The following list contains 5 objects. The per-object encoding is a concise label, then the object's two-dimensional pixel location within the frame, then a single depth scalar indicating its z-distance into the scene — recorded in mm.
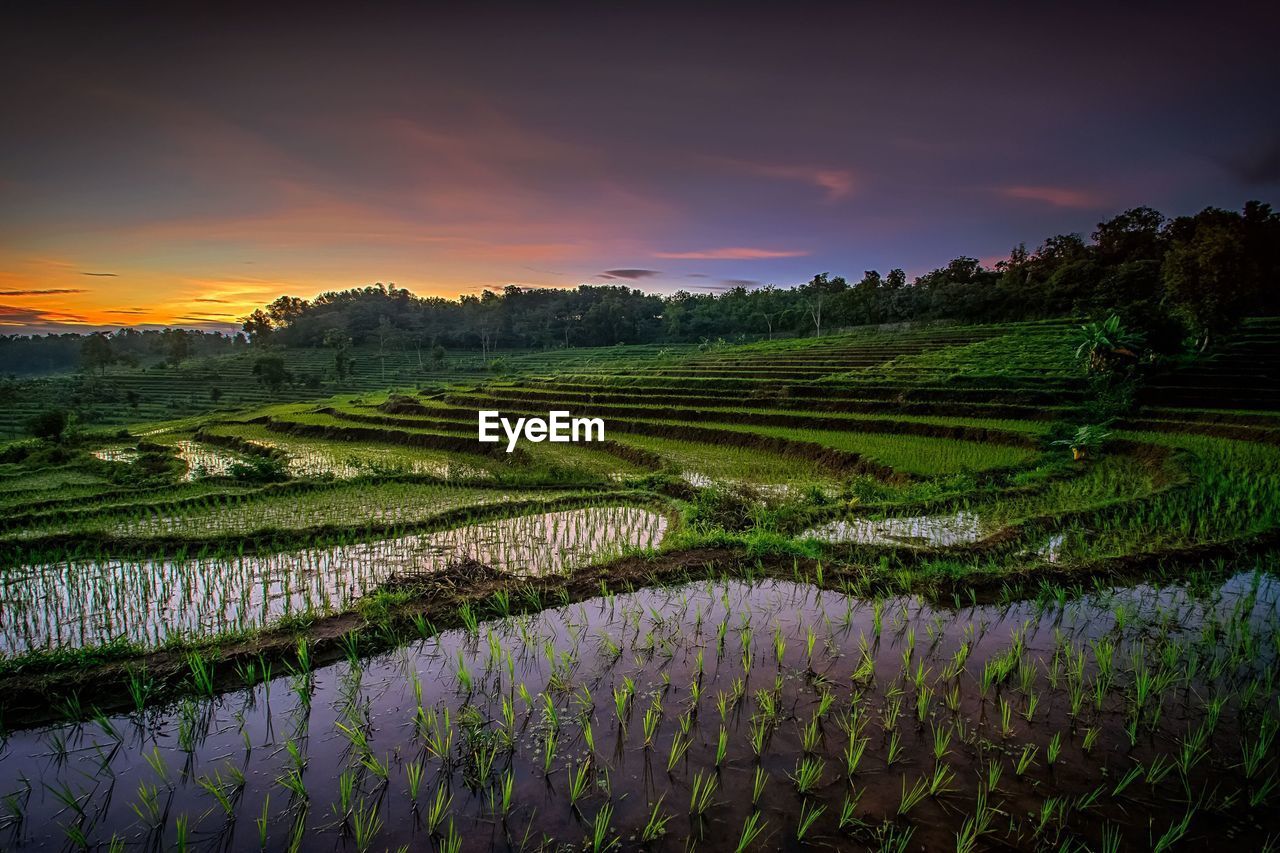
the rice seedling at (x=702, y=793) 3227
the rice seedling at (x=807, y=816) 3018
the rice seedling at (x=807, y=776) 3346
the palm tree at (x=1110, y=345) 15094
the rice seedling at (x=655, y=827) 3018
